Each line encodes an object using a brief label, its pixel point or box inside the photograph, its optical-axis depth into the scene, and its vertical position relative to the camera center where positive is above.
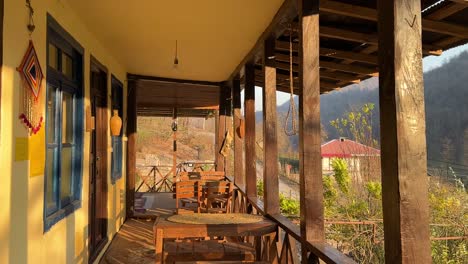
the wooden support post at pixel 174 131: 9.43 +0.40
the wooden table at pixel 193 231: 2.69 -0.60
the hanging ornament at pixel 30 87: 2.03 +0.36
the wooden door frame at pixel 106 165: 3.79 -0.20
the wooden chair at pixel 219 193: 4.54 -0.56
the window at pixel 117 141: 5.21 +0.11
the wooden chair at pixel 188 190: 4.63 -0.54
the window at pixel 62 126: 2.62 +0.19
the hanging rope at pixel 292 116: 2.72 +0.22
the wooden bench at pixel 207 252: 2.77 -0.79
